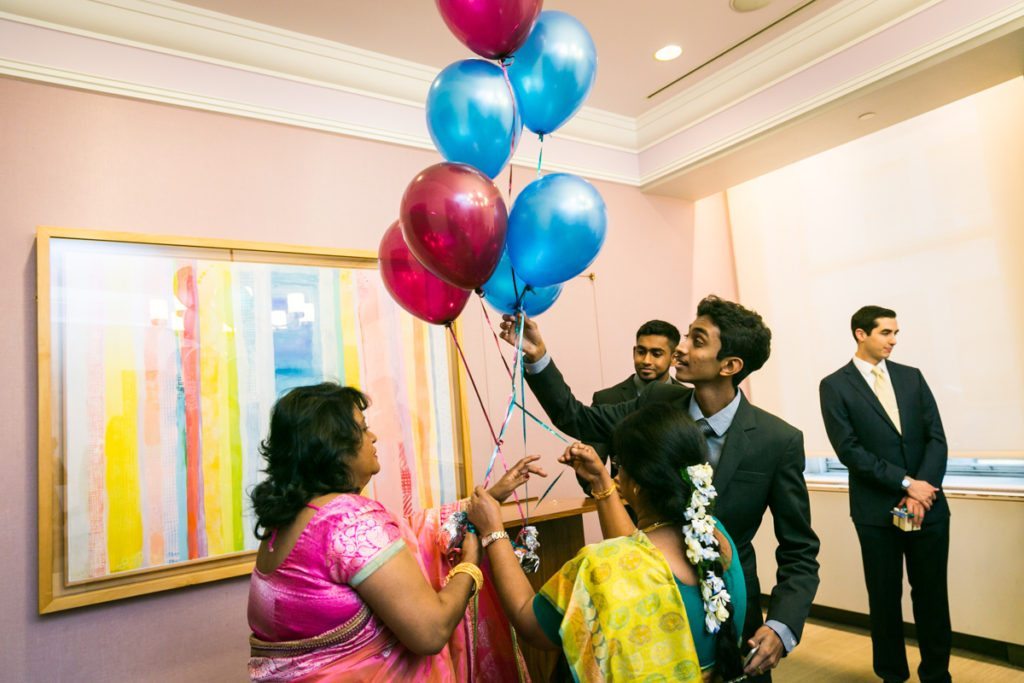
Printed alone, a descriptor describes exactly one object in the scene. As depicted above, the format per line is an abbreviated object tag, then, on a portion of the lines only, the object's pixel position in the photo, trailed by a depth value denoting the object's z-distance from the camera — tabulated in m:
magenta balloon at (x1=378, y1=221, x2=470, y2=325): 1.85
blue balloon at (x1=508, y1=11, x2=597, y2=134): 1.80
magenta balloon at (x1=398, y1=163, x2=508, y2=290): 1.49
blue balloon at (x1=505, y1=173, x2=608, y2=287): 1.64
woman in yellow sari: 1.24
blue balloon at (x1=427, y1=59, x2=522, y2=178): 1.71
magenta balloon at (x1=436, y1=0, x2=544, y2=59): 1.62
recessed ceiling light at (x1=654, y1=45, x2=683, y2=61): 3.34
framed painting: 2.37
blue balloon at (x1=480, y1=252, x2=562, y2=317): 1.80
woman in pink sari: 1.37
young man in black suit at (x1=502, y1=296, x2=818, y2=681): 1.67
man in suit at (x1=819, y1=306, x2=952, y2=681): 2.99
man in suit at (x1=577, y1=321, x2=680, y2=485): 3.38
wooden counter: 2.27
